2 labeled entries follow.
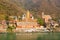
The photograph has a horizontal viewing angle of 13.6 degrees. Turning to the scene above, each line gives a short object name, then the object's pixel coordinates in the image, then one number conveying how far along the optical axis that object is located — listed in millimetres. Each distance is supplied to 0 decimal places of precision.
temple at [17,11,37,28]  84094
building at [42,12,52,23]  92800
